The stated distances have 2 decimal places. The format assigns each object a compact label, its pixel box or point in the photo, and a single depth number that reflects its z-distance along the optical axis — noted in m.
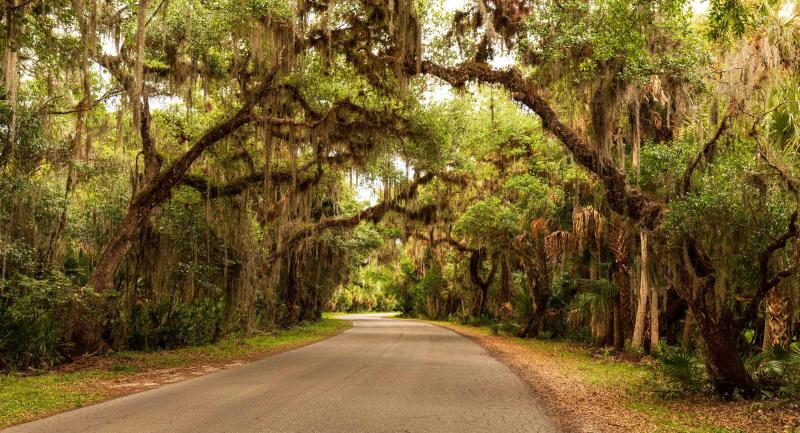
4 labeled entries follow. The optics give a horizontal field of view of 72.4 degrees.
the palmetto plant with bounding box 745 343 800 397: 7.25
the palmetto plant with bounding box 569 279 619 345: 15.14
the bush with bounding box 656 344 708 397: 7.89
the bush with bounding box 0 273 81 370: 10.02
